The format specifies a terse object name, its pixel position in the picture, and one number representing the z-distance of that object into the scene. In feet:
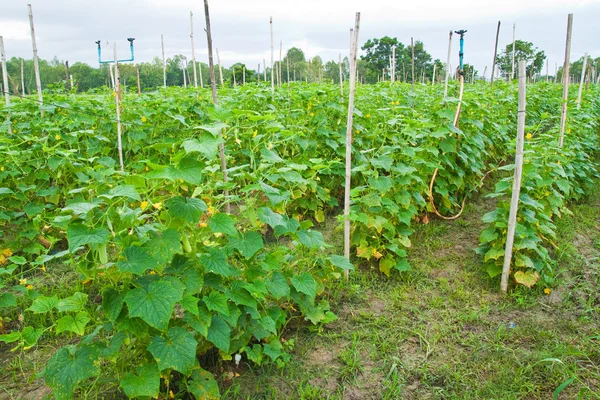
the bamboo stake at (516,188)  10.04
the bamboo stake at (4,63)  17.93
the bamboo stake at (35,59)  18.39
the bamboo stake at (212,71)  8.02
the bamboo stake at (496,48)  29.99
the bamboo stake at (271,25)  23.70
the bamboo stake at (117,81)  11.81
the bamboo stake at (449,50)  15.75
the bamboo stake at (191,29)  27.28
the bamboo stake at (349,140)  9.96
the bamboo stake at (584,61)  26.41
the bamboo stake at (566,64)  14.62
